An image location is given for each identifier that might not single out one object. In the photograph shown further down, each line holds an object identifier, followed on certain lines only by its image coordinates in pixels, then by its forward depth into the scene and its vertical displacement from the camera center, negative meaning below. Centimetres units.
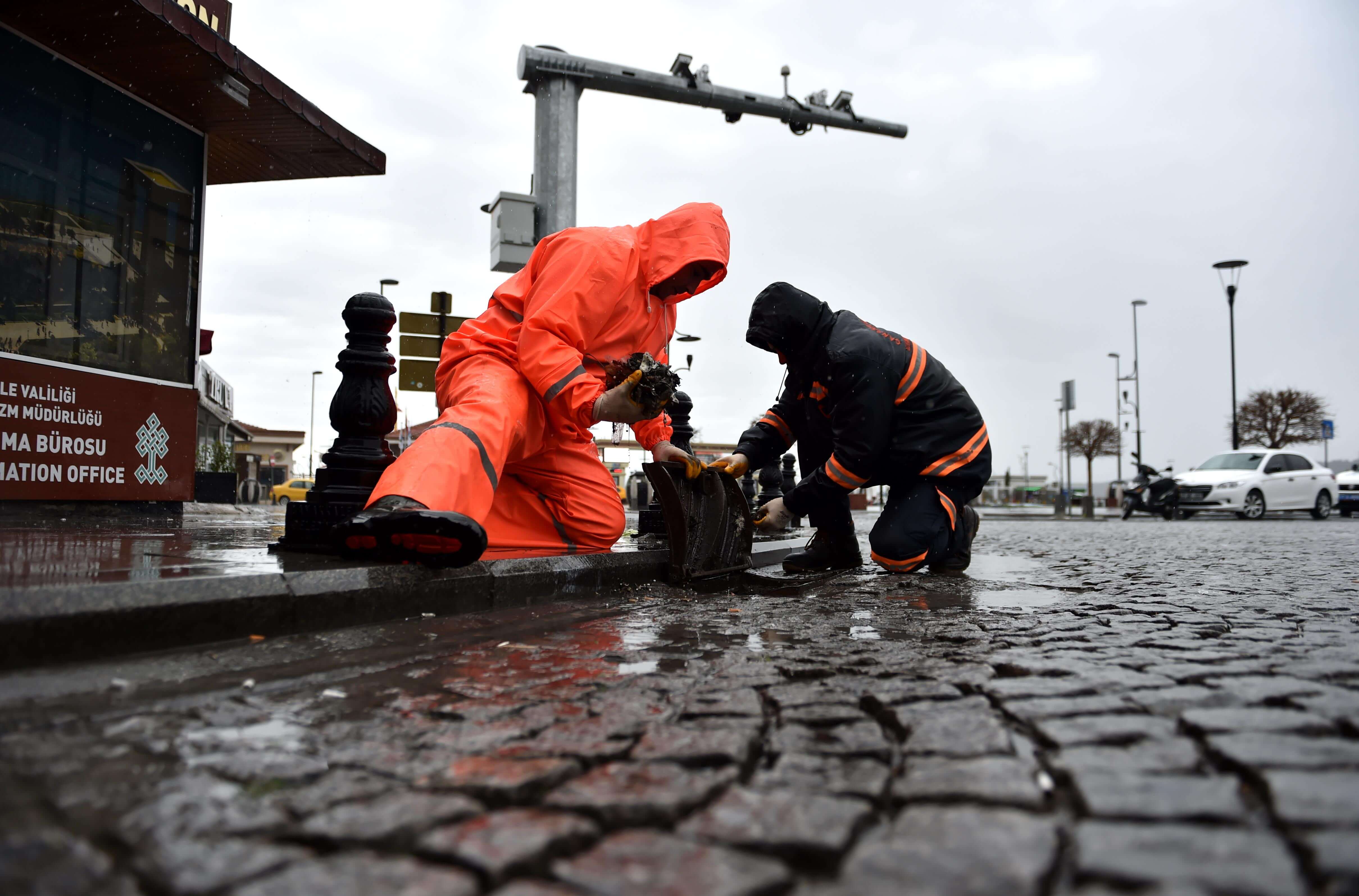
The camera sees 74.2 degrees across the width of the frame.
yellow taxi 4091 -53
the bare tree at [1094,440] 5116 +286
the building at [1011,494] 5778 -34
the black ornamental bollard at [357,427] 395 +25
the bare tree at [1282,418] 3534 +295
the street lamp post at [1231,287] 2336 +546
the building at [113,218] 634 +208
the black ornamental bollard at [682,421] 750 +55
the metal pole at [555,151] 889 +337
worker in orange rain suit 316 +33
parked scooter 1972 -10
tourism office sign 625 +33
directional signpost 917 +147
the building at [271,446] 5831 +249
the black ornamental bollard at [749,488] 952 -3
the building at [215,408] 3023 +261
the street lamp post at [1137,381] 3750 +464
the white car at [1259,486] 1895 +13
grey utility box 852 +240
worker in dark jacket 477 +31
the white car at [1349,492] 2214 +2
